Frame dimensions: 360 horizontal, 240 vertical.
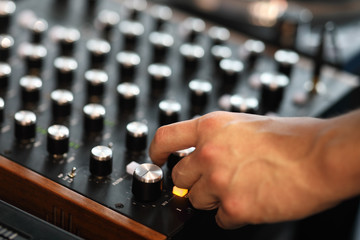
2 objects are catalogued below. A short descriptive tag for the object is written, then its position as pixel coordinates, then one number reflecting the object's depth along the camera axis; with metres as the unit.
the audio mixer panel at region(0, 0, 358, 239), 0.57
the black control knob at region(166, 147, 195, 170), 0.59
